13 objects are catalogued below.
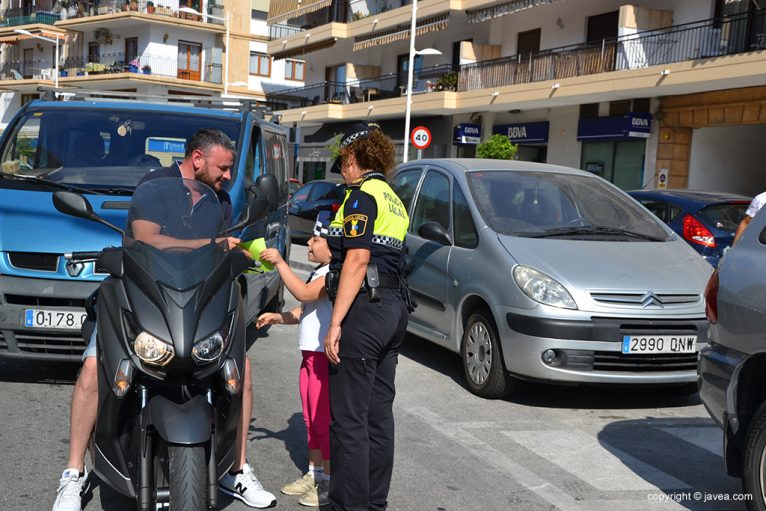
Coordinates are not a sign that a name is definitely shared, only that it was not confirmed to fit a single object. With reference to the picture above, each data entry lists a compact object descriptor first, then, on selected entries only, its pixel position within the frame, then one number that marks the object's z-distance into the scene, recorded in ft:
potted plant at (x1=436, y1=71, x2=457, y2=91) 101.35
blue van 20.12
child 15.01
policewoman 12.96
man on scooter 13.20
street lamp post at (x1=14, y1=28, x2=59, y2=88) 181.47
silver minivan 20.88
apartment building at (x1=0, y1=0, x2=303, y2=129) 176.24
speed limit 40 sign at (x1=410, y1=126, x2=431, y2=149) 75.95
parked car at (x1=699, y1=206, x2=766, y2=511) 13.87
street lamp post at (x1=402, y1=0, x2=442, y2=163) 90.27
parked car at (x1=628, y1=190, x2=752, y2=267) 34.78
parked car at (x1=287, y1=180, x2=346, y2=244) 67.41
